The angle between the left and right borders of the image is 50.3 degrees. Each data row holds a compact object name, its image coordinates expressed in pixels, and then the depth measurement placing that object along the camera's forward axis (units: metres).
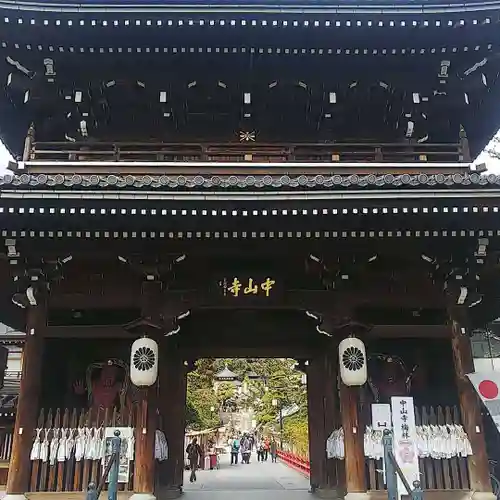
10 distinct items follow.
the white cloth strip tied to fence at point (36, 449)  7.41
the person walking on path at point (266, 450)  36.82
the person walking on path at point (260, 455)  36.15
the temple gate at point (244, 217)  7.16
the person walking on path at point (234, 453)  31.75
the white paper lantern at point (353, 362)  7.79
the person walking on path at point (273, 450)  36.08
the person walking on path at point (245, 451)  32.35
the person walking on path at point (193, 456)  17.05
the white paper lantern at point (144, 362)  7.72
